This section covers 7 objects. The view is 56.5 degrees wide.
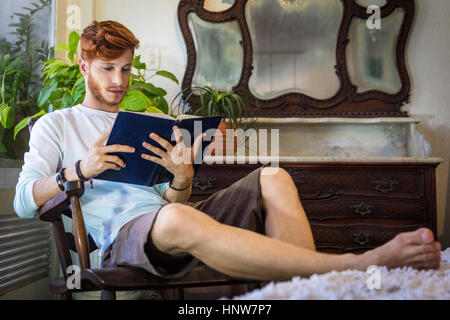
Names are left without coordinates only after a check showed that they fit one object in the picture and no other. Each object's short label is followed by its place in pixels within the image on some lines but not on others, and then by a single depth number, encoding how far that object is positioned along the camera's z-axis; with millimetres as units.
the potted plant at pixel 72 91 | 1960
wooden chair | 1042
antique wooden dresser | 2180
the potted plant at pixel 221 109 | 2381
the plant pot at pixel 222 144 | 2322
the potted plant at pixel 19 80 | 1962
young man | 958
